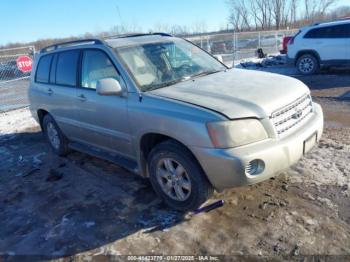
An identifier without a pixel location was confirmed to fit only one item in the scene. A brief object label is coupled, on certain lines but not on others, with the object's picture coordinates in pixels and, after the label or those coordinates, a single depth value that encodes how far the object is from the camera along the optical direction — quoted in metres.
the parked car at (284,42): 17.31
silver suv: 3.40
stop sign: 13.00
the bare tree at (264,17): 60.72
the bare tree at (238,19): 60.92
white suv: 12.15
